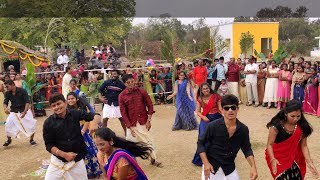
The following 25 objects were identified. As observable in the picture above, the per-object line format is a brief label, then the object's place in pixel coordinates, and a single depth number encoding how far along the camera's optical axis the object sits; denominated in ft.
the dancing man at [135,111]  19.53
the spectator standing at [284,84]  37.14
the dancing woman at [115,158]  9.96
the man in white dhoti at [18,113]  25.36
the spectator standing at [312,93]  34.19
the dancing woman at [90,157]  19.08
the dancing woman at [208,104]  18.21
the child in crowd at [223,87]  41.21
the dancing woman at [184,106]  29.01
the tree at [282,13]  164.20
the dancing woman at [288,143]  12.65
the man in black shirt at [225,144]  11.49
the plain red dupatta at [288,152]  12.84
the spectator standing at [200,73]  40.55
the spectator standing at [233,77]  42.06
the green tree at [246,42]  88.84
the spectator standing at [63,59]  60.43
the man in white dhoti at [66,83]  32.25
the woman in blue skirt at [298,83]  35.24
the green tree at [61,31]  92.94
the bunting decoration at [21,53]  56.20
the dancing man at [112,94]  24.40
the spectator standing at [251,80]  40.50
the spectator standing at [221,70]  41.70
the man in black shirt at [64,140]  13.08
